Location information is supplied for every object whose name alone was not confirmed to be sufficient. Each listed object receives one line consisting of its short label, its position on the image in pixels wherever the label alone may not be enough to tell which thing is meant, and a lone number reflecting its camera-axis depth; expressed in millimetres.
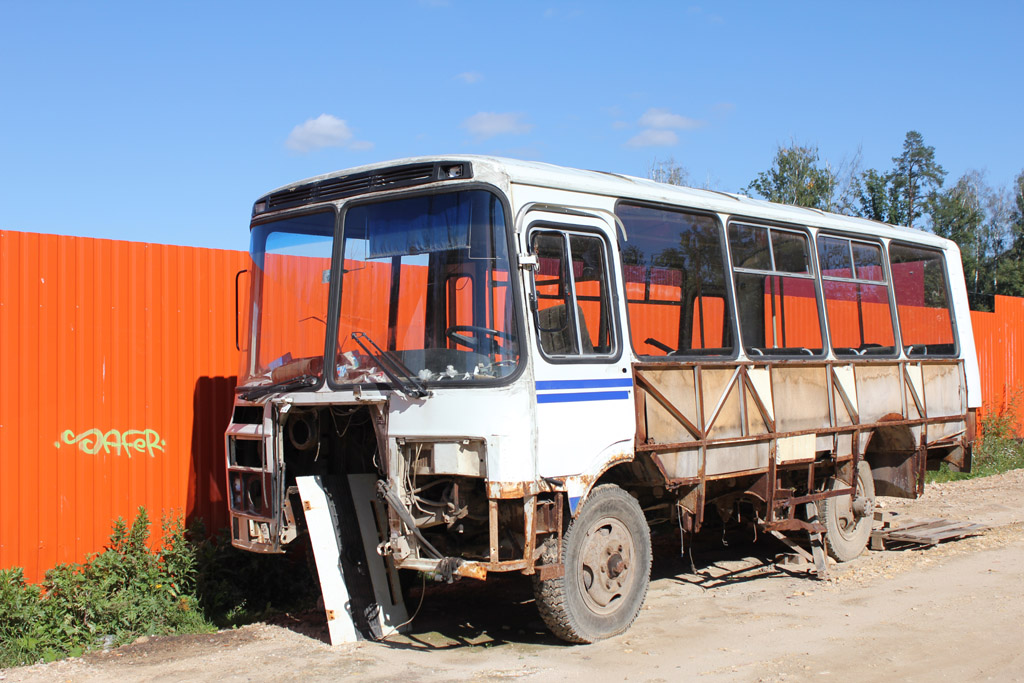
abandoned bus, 5836
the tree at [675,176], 32031
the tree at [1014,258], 35625
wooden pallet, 9609
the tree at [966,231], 35625
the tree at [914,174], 36344
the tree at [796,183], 32156
